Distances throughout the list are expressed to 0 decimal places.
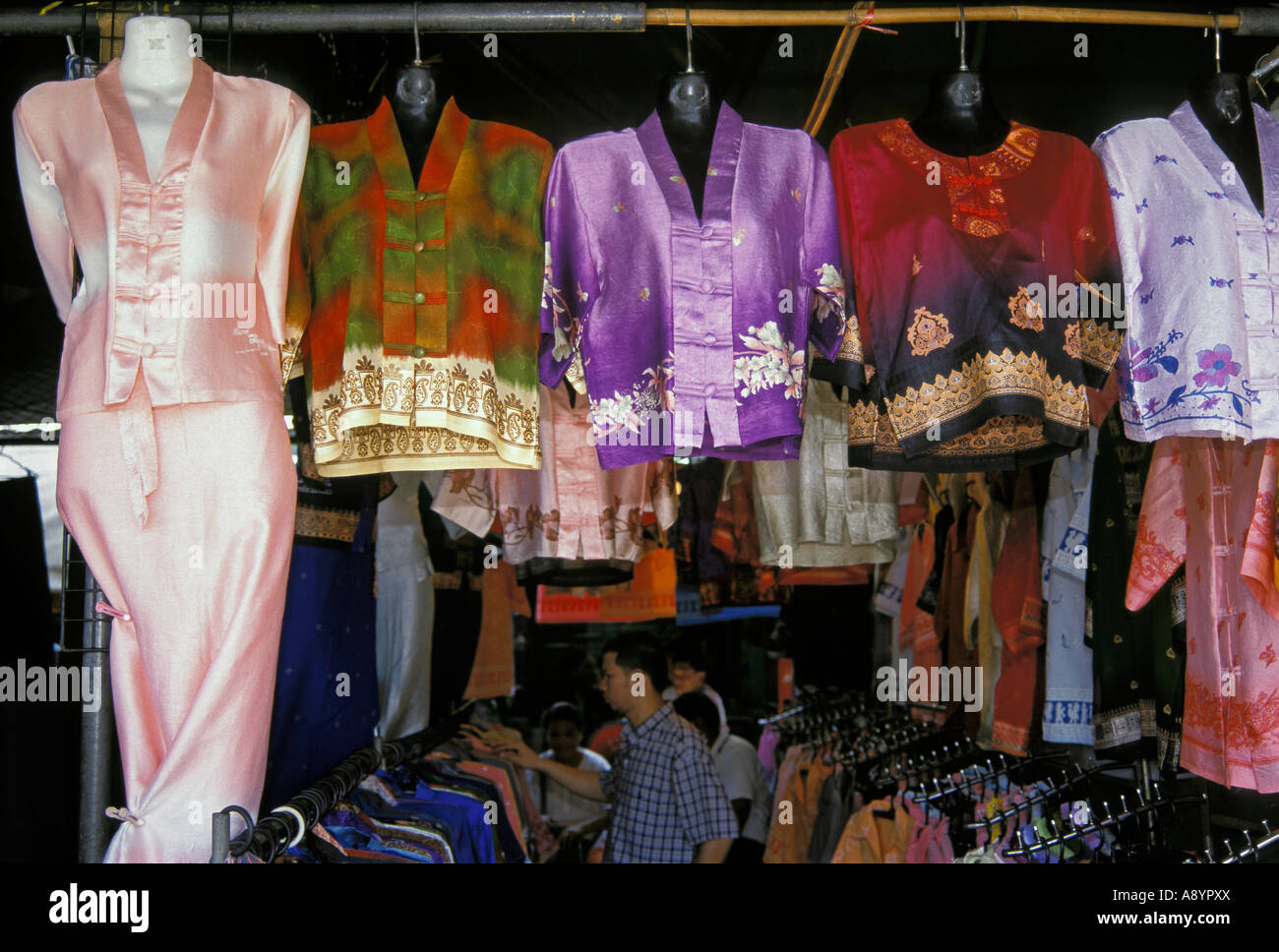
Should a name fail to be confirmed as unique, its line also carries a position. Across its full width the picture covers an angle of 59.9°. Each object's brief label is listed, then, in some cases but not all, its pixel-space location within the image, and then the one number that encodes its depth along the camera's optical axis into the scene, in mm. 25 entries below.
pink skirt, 2398
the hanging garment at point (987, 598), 4543
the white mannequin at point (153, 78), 2551
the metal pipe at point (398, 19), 2723
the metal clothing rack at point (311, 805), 2242
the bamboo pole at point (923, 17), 2738
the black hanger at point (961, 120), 2941
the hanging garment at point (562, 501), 3771
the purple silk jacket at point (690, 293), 2732
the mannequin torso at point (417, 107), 2891
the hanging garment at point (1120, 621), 3564
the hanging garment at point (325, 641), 3529
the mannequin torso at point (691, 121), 2900
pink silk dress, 2398
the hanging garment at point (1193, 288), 2719
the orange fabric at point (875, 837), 3910
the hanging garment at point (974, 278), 2766
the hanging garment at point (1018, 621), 4203
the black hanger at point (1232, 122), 2955
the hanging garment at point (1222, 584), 2955
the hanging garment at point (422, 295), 2719
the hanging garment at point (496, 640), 5348
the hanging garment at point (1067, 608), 3931
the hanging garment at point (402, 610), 4535
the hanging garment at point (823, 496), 4145
